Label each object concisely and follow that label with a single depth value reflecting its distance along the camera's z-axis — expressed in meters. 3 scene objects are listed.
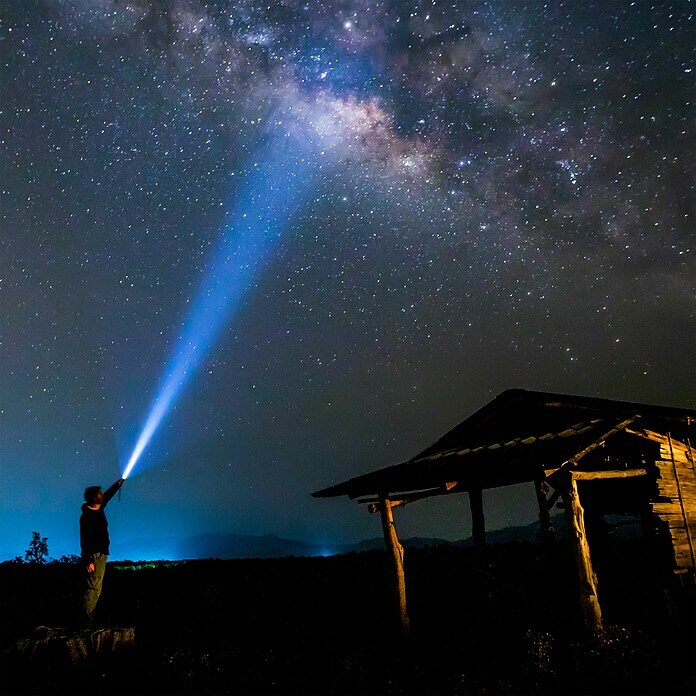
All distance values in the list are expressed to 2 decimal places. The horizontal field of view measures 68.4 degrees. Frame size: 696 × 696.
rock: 6.66
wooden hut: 7.84
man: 8.42
